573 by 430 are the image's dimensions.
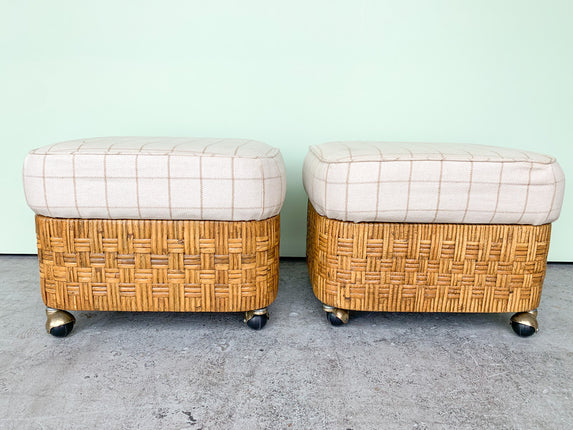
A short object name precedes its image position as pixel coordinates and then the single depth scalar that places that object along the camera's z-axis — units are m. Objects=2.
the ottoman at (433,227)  1.11
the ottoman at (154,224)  1.06
